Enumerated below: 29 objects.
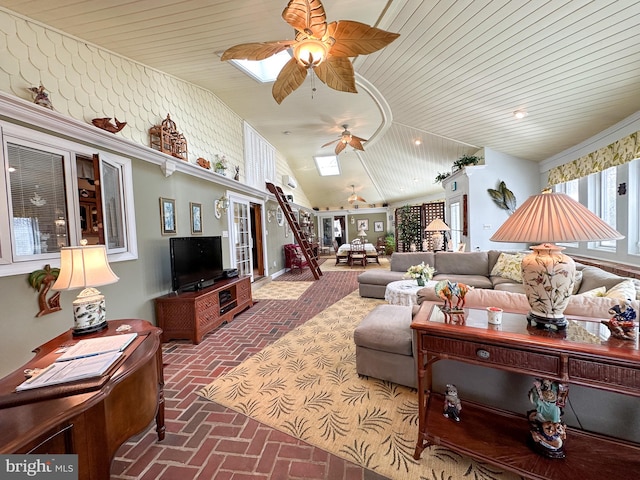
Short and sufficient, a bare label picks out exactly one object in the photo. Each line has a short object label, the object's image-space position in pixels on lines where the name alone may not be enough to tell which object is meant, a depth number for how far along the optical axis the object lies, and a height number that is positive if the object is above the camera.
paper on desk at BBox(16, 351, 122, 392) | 1.04 -0.59
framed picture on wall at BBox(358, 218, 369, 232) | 12.81 +0.23
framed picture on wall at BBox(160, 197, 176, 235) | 3.34 +0.29
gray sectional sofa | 4.59 -0.86
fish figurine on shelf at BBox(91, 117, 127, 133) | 2.49 +1.18
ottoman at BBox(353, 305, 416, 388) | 2.08 -1.06
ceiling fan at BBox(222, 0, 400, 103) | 1.84 +1.55
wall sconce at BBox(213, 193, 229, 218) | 4.64 +0.56
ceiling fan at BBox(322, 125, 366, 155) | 5.49 +1.98
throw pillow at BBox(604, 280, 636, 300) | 1.78 -0.55
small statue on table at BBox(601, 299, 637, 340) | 1.14 -0.49
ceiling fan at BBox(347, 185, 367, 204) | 9.06 +1.12
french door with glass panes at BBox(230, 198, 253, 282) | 5.32 -0.05
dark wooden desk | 0.82 -0.64
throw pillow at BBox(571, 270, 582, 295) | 2.76 -0.73
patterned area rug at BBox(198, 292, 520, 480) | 1.45 -1.38
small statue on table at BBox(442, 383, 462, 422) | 1.52 -1.11
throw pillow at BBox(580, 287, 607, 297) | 1.99 -0.60
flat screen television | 3.10 -0.37
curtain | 3.20 +0.90
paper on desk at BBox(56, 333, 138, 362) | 1.28 -0.59
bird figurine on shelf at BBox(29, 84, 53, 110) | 2.01 +1.18
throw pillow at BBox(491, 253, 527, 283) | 3.95 -0.73
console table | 1.07 -0.70
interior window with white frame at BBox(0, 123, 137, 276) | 1.86 +0.38
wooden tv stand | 3.04 -0.99
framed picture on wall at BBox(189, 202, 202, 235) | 3.96 +0.29
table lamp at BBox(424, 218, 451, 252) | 5.09 -0.02
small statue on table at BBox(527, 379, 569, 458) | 1.23 -1.01
